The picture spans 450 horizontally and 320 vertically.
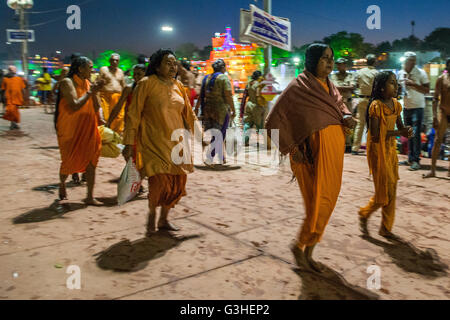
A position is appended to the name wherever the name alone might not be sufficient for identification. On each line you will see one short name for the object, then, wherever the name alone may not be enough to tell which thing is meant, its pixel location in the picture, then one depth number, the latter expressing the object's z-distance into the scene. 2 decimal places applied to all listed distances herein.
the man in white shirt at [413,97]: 8.00
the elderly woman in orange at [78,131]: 5.46
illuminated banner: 8.90
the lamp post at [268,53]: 9.52
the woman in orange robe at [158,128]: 4.20
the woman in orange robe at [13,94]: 13.44
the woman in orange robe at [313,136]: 3.46
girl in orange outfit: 4.34
